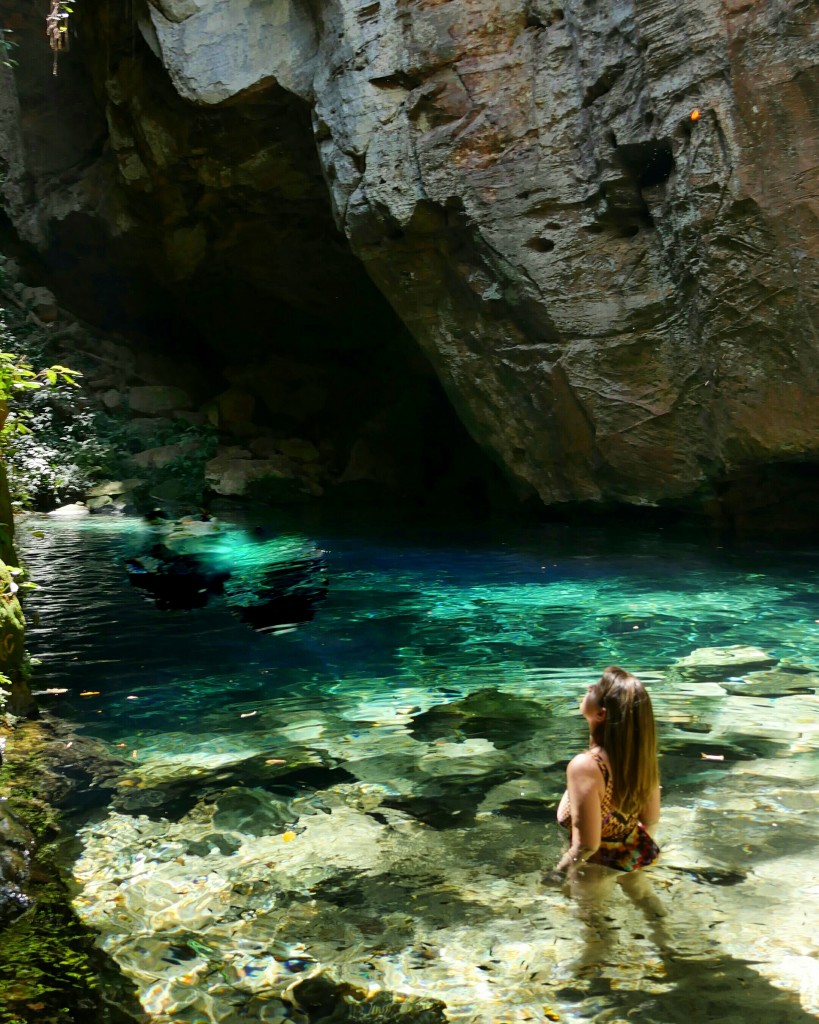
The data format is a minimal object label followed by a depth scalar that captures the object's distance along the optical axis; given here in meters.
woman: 2.94
